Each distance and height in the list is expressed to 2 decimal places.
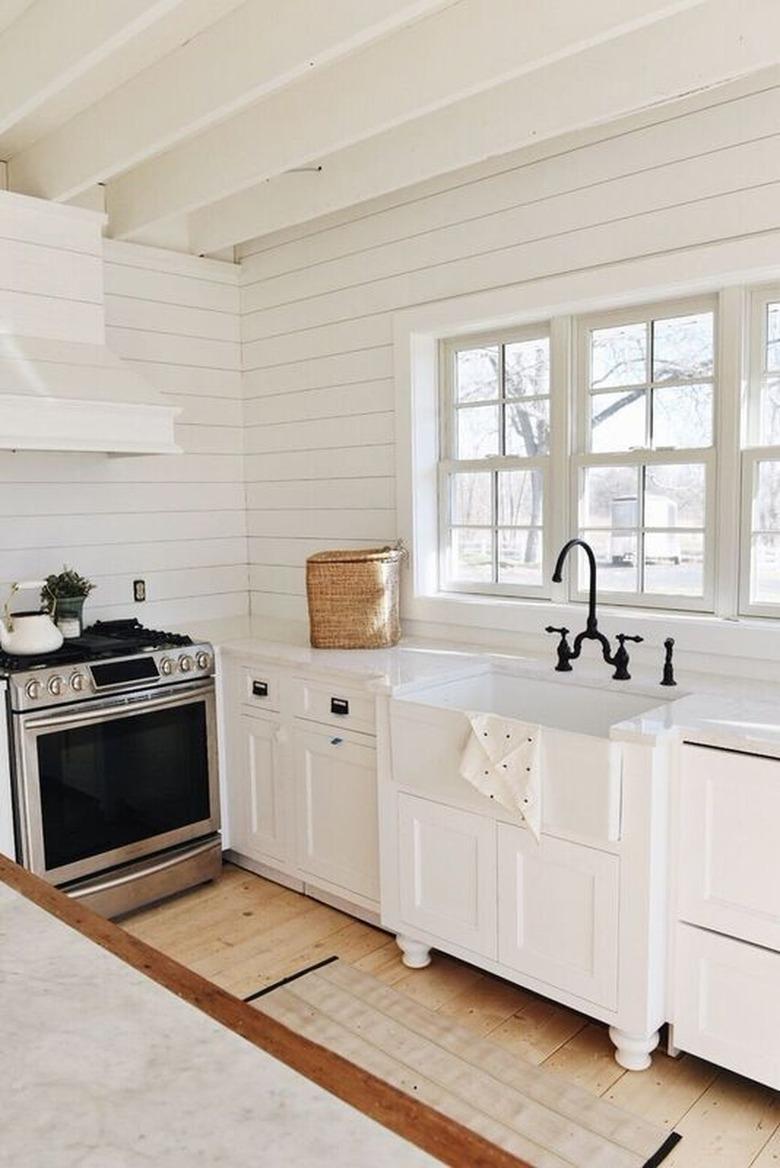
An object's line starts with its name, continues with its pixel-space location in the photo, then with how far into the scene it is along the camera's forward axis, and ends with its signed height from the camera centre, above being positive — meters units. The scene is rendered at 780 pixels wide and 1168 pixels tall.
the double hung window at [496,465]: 3.39 +0.11
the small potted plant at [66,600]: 3.44 -0.37
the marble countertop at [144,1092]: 0.74 -0.52
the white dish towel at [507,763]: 2.39 -0.71
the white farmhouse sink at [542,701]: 2.80 -0.66
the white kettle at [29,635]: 3.10 -0.45
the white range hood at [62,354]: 3.11 +0.52
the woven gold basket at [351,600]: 3.35 -0.38
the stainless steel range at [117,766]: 2.96 -0.92
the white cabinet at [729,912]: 2.11 -0.99
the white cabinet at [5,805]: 2.93 -0.97
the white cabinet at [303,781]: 3.04 -1.00
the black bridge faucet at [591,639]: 2.79 -0.47
